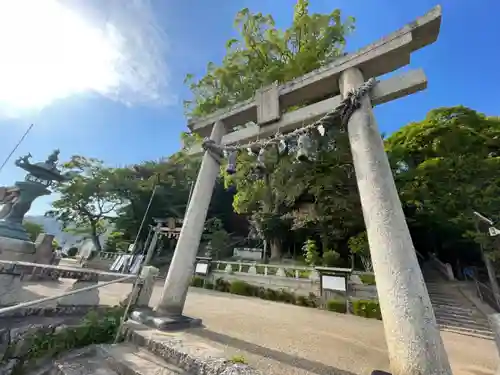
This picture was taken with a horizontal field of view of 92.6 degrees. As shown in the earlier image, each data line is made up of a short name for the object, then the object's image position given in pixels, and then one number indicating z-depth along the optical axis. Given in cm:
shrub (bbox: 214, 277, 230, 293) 1299
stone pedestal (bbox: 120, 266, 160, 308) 458
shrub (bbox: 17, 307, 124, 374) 301
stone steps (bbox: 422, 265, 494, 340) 855
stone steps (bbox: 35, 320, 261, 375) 250
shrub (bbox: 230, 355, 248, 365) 253
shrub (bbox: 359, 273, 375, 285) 1013
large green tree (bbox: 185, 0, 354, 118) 1291
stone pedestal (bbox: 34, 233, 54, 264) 964
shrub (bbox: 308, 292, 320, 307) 1010
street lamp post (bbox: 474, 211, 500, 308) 1090
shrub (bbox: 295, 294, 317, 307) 1018
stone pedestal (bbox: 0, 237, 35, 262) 713
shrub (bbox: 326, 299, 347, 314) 942
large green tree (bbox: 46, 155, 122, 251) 2359
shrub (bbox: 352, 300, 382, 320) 877
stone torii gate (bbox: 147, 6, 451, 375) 243
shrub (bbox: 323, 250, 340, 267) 1327
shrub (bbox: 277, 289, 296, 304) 1079
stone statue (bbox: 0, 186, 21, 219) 888
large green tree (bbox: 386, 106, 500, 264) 1181
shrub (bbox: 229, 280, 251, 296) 1214
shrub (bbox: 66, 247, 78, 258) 2472
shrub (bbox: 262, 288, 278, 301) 1129
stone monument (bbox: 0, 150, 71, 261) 744
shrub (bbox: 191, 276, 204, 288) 1427
